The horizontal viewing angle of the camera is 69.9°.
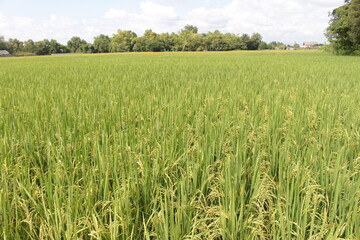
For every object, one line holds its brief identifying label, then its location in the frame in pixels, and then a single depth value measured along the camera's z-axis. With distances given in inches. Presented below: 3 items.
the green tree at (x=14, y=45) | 3504.4
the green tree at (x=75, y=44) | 3366.1
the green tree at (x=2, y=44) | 3425.2
